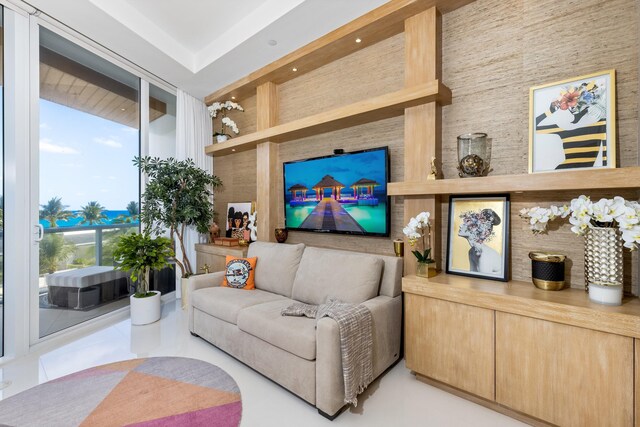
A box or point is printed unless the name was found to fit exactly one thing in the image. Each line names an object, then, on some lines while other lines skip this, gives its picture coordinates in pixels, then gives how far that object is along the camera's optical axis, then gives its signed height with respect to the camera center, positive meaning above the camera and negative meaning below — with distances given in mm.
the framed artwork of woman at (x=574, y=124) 1780 +586
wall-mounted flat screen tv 2760 +213
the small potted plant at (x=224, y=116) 4305 +1538
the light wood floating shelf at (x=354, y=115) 2283 +934
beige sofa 1802 -794
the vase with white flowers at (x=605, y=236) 1503 -127
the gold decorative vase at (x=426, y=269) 2193 -430
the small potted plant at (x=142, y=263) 3188 -565
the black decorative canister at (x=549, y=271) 1832 -372
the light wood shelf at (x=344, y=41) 2367 +1688
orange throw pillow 3028 -643
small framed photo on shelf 3986 -99
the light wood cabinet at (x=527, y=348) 1444 -793
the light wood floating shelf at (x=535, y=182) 1548 +196
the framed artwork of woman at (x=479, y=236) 2119 -176
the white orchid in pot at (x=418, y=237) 2201 -223
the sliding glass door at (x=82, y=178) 2811 +384
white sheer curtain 4180 +1178
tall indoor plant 3602 +188
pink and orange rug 1758 -1257
